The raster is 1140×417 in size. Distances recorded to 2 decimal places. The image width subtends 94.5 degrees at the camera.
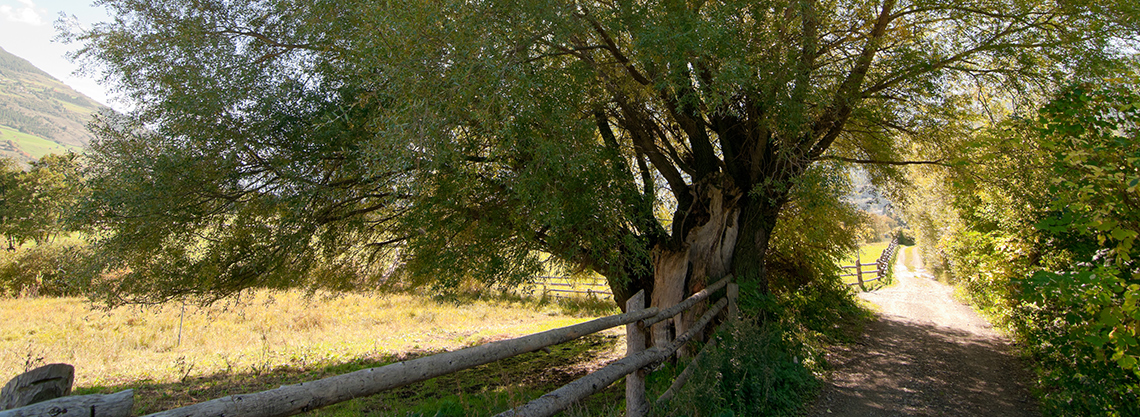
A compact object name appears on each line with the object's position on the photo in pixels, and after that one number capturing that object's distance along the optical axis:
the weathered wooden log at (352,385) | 1.90
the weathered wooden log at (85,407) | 1.69
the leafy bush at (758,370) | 4.55
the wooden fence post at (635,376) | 4.35
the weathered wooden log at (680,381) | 4.57
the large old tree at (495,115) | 5.66
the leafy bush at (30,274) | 20.61
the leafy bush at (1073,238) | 4.22
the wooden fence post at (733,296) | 7.57
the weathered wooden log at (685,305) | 5.03
